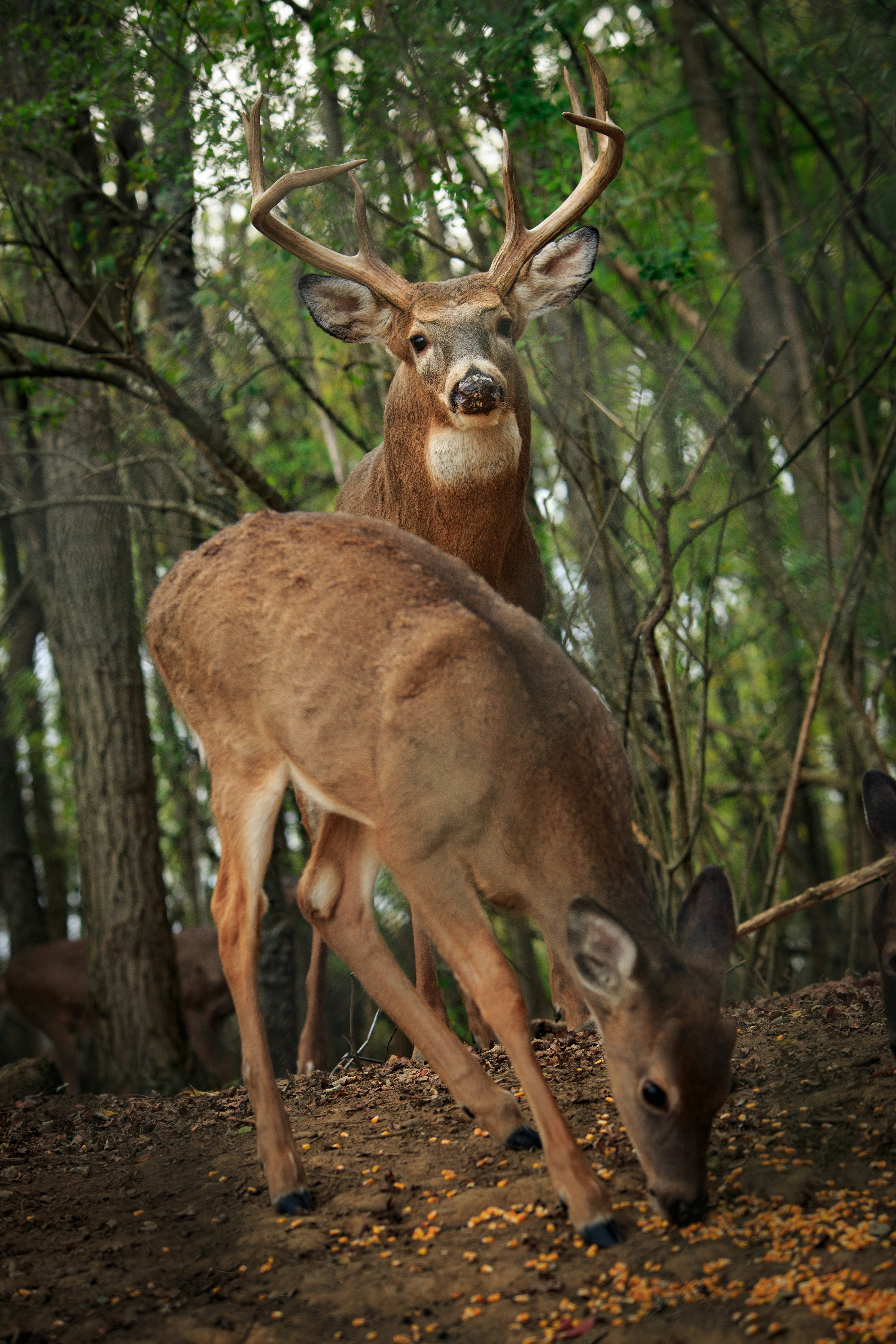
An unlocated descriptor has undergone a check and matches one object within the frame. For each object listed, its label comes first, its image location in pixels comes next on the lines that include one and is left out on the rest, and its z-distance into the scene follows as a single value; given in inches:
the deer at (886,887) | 206.2
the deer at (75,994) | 555.8
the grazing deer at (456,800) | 174.2
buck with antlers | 264.2
